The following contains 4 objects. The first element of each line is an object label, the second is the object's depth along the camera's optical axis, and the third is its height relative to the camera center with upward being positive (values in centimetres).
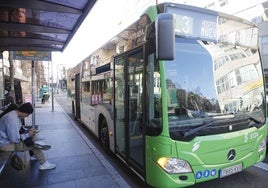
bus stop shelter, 525 +186
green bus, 325 -12
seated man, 415 -67
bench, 420 -120
